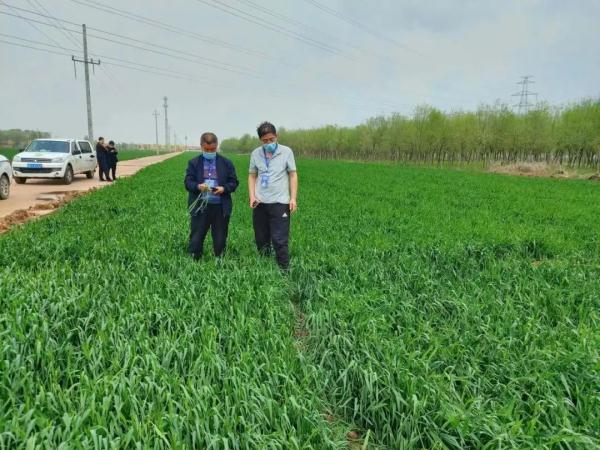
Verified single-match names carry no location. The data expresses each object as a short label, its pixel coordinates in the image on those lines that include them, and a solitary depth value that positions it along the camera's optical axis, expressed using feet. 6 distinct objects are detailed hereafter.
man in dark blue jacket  17.04
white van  53.26
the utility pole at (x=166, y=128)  302.49
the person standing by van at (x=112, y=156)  59.72
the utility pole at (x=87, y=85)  101.60
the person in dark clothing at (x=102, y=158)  57.31
